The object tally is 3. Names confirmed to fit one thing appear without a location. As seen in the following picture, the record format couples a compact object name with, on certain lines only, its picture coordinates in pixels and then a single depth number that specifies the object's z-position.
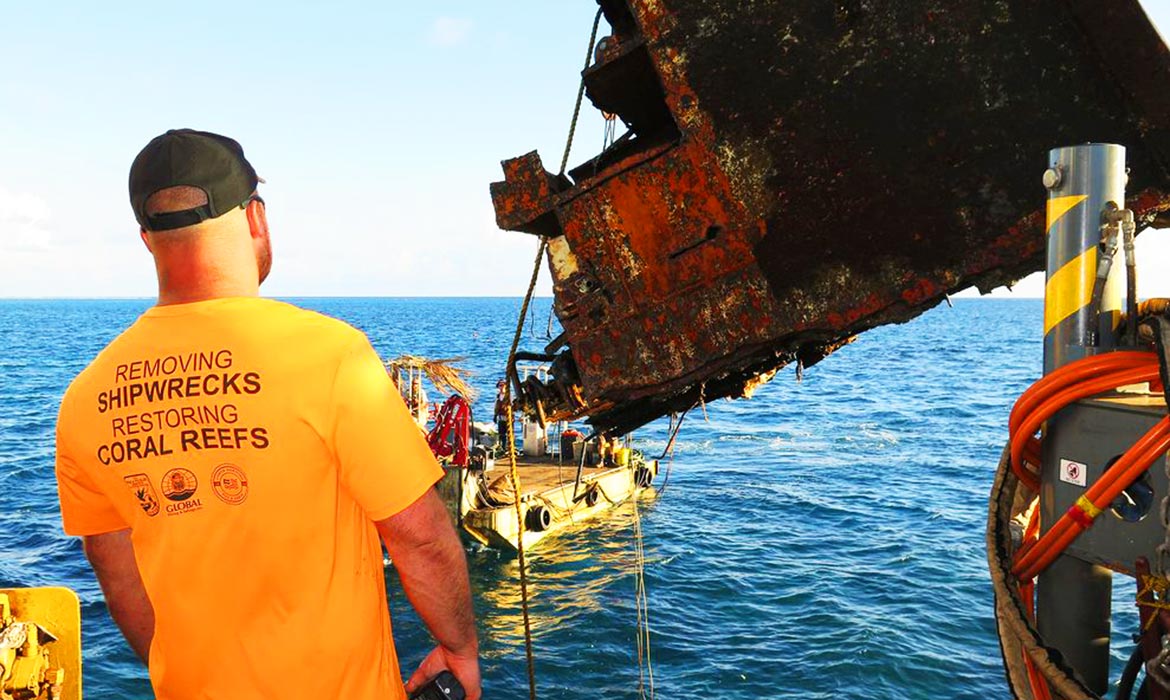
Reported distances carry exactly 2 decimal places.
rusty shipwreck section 3.53
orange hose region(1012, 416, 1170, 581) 2.45
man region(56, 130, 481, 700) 2.07
